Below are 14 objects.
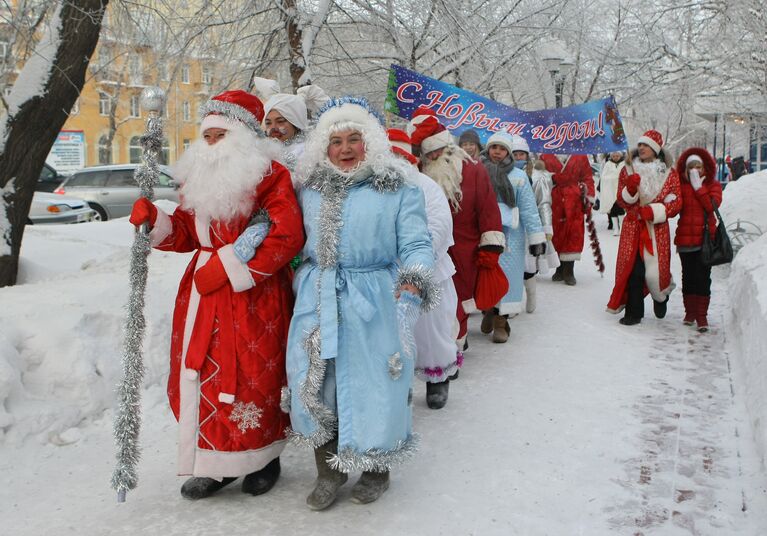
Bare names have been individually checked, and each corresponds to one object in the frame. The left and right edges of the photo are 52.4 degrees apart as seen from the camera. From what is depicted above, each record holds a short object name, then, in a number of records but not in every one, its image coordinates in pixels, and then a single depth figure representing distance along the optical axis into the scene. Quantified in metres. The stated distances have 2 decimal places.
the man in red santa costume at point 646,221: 7.23
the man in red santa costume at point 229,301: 3.51
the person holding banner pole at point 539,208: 8.26
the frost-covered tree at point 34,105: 6.69
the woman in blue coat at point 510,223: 7.08
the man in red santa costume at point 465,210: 5.67
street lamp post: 15.02
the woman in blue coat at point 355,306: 3.55
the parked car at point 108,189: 18.12
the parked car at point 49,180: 20.33
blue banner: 7.93
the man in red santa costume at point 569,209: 10.09
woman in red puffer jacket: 7.20
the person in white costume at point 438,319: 4.81
